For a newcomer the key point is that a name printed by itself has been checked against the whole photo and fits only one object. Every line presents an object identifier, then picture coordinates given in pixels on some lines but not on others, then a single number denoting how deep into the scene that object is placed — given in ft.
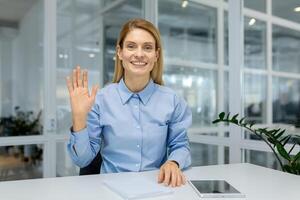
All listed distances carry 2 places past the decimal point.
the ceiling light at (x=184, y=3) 11.80
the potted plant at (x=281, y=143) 5.77
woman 4.89
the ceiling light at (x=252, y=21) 9.12
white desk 3.38
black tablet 3.36
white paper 3.33
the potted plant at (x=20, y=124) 9.86
